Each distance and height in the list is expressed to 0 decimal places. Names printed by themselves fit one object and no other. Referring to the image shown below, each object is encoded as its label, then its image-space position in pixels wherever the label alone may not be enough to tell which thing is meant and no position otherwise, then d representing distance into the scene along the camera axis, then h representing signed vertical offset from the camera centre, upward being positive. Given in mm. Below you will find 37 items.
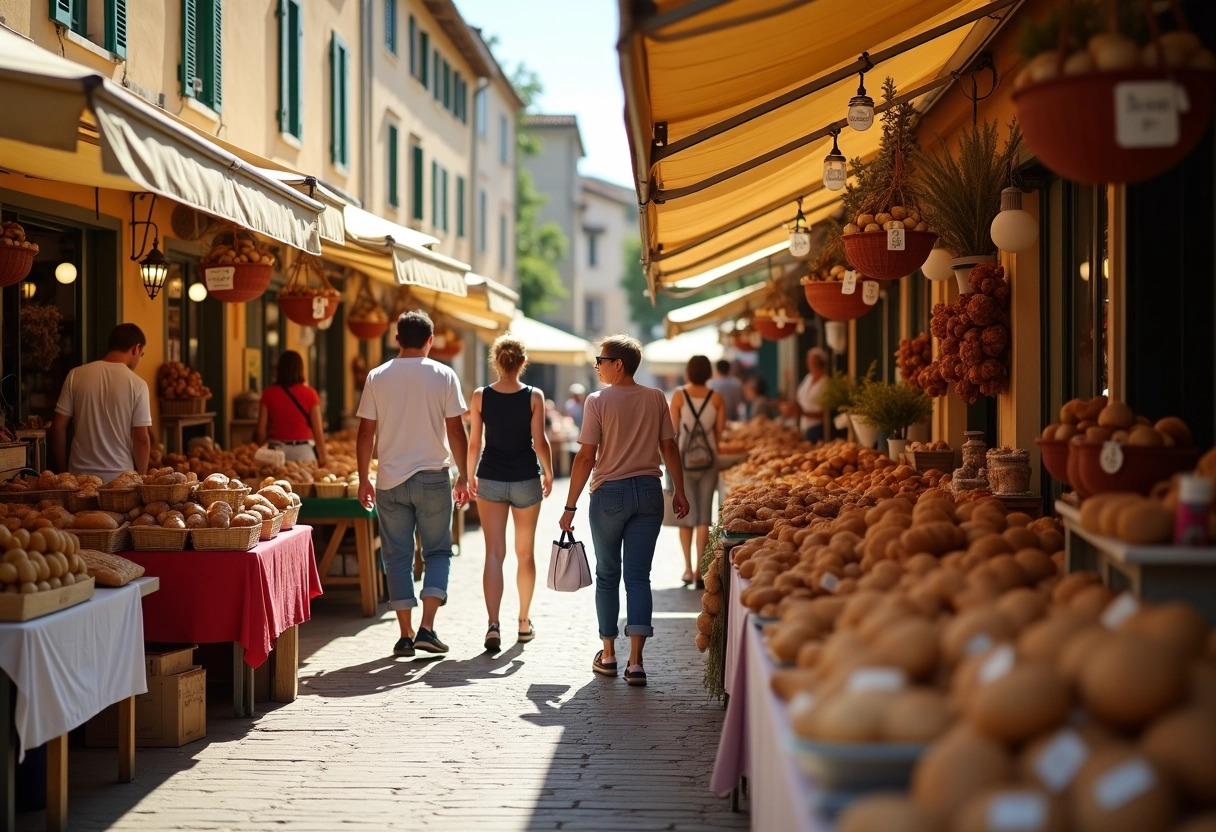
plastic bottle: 3229 -218
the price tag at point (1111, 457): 3789 -98
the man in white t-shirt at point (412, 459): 7957 -199
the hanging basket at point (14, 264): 7121 +946
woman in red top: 10406 +107
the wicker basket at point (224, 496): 6699 -363
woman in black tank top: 8148 -220
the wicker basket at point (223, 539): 6320 -560
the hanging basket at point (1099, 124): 3154 +768
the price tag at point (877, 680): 2762 -565
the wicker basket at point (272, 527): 6790 -543
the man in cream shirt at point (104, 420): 7891 +55
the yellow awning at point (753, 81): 4805 +1723
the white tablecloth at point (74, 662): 4527 -910
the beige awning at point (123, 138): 4219 +1079
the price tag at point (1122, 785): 2188 -634
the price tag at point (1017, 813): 2168 -675
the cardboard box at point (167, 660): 5949 -1110
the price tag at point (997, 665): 2553 -494
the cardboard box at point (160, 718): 5977 -1389
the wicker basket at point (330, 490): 9289 -462
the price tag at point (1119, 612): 2805 -424
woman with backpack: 10945 -138
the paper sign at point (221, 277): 9172 +1105
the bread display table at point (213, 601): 6270 -872
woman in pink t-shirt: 7422 -391
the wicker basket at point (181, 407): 10406 +179
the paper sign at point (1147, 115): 3086 +766
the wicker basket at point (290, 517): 7199 -518
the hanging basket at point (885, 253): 6633 +920
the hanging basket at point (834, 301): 9859 +989
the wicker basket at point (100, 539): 6145 -544
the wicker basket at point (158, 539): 6328 -559
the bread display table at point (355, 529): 9328 -811
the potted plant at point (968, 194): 6598 +1247
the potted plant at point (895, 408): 9539 +136
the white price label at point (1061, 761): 2311 -624
